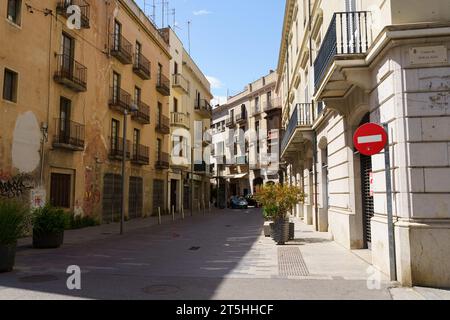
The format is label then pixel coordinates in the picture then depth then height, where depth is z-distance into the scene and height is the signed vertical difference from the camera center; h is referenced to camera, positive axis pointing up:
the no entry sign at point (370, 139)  7.22 +1.03
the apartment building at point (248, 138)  49.81 +8.23
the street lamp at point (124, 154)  16.95 +1.91
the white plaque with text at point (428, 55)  7.30 +2.49
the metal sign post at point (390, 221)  7.32 -0.40
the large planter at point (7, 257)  8.34 -1.15
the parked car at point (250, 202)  49.69 -0.39
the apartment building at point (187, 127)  34.59 +6.59
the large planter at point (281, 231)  13.09 -1.01
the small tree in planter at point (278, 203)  13.18 -0.14
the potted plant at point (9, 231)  8.40 -0.66
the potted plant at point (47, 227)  12.23 -0.82
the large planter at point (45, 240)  12.23 -1.17
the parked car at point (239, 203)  45.78 -0.46
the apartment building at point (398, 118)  7.07 +1.53
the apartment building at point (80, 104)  15.25 +4.40
